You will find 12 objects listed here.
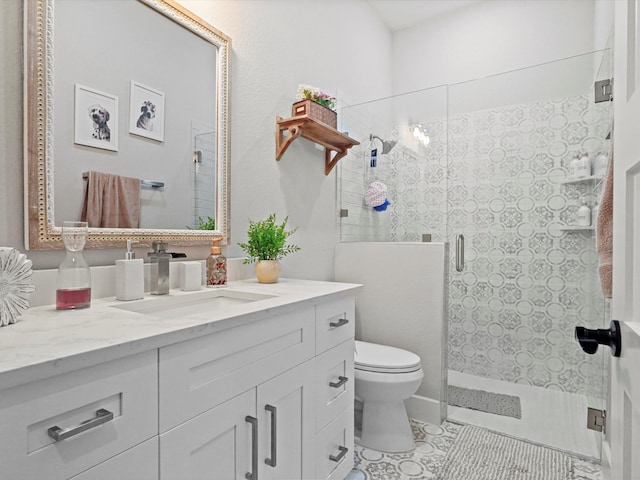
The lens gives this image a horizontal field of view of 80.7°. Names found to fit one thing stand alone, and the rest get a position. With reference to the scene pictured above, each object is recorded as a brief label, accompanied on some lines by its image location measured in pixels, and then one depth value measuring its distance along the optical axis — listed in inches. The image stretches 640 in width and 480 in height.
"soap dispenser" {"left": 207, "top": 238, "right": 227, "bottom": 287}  60.4
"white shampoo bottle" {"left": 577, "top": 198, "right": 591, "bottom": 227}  85.0
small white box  55.5
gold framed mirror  41.7
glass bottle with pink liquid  40.3
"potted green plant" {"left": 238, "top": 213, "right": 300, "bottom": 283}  66.1
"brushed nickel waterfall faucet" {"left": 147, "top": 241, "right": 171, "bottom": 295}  51.8
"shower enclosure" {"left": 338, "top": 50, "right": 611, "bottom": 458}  86.4
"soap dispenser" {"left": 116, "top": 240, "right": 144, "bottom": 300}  46.8
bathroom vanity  24.7
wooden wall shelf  76.3
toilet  72.6
